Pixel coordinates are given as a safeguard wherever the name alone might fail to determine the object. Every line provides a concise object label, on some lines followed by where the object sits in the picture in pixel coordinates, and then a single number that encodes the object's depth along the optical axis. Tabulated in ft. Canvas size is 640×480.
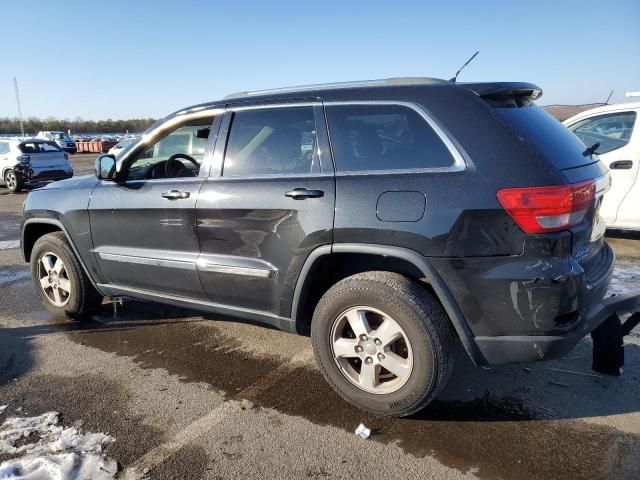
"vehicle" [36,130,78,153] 118.83
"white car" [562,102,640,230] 20.27
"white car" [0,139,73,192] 49.75
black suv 8.45
